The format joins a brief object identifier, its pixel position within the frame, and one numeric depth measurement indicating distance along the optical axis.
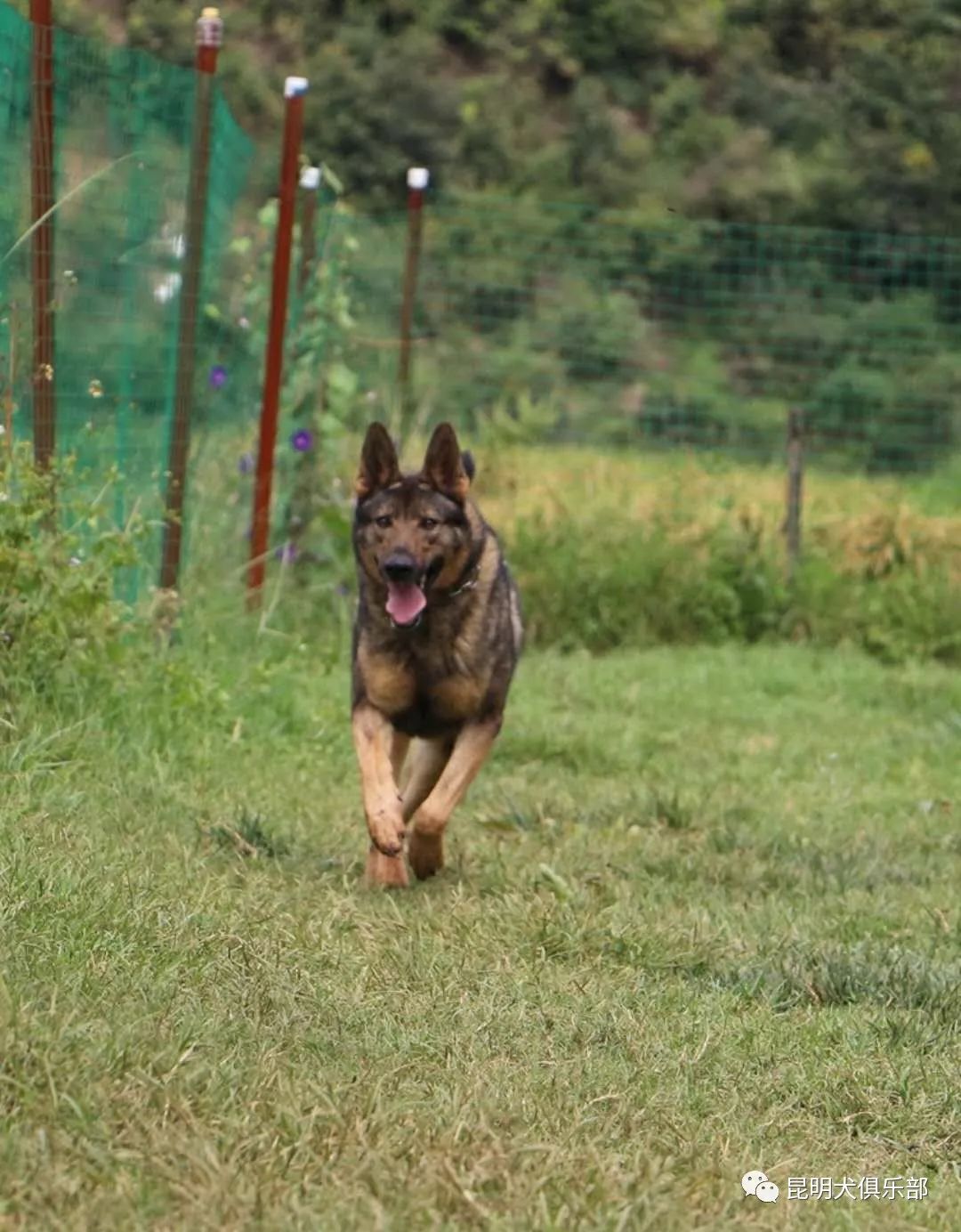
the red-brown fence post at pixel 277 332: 19.42
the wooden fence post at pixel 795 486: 24.62
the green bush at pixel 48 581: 12.33
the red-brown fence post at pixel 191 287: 16.45
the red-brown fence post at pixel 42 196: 13.20
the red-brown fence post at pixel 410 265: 25.36
